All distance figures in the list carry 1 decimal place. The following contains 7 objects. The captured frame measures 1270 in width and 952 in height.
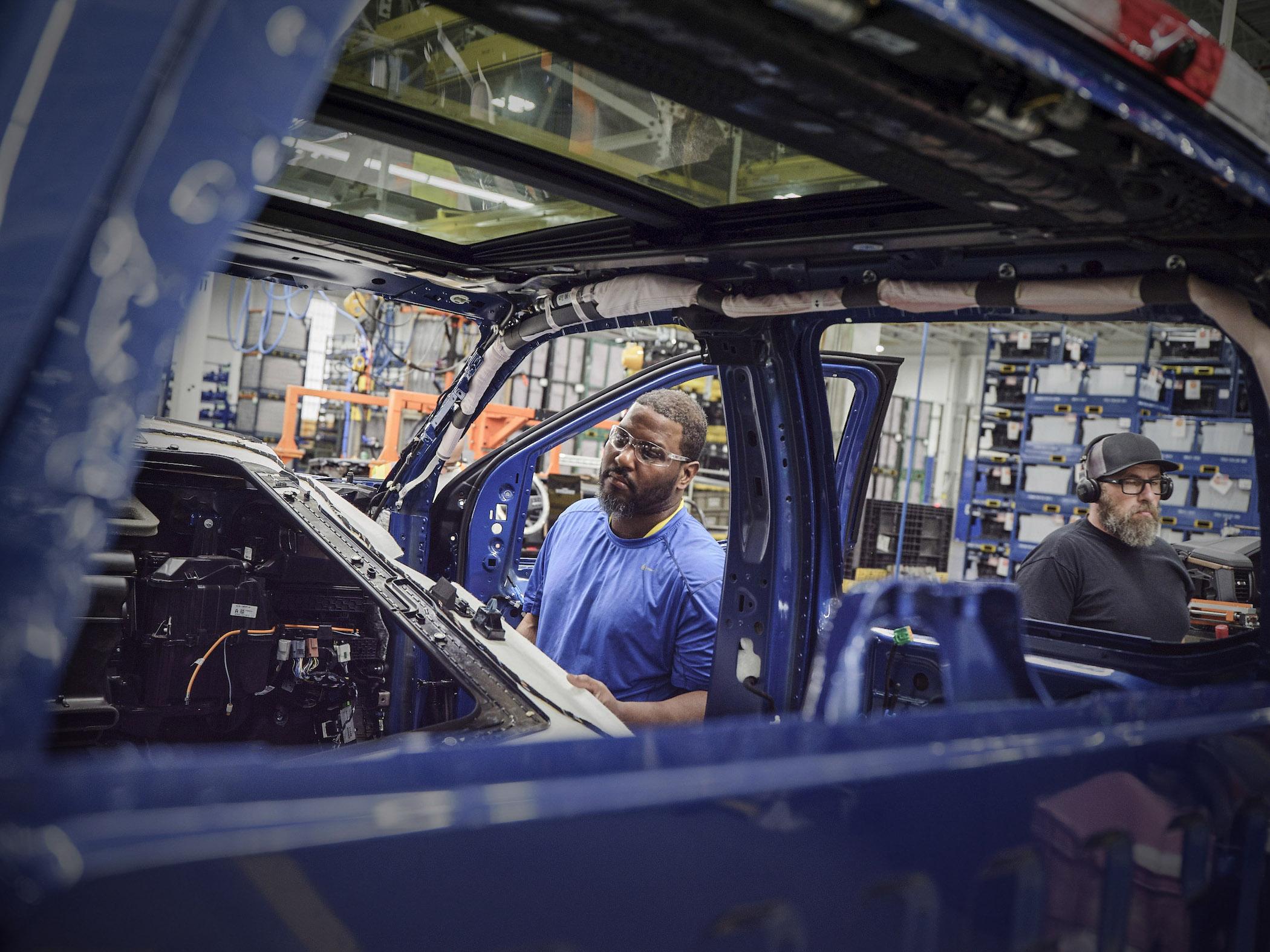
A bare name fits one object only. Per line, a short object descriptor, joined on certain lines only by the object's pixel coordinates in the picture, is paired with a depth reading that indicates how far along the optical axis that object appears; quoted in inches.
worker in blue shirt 113.7
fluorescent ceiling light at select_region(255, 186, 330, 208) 96.5
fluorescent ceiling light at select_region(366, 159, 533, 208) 88.1
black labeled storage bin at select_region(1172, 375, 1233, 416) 396.5
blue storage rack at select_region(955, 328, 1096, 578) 456.1
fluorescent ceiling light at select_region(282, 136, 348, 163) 79.8
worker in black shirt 135.9
